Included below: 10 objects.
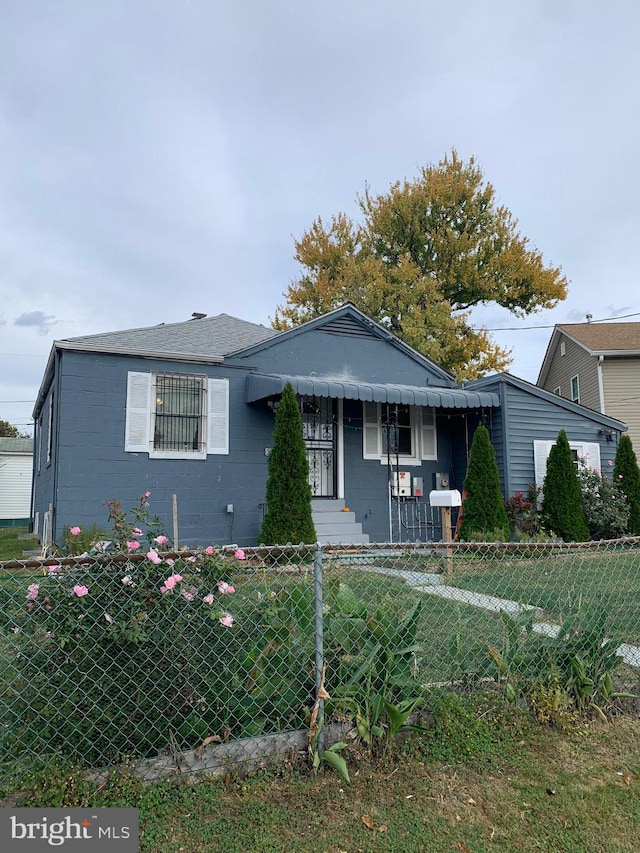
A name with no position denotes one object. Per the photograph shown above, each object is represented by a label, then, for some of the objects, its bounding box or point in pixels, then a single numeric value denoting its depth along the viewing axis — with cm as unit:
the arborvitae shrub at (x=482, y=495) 959
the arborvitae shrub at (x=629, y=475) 1109
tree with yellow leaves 2200
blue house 874
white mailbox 739
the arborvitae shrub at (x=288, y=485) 830
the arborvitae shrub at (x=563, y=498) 1014
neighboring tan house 1777
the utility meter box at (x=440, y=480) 1148
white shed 2228
